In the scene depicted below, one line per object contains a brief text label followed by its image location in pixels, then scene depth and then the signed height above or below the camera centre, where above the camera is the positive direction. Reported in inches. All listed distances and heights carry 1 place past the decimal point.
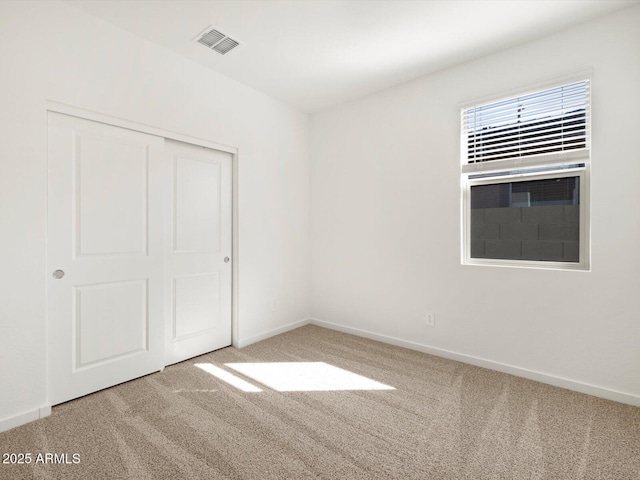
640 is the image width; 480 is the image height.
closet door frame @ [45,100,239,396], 86.8 +34.3
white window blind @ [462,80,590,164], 95.5 +37.8
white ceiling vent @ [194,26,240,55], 98.1 +63.8
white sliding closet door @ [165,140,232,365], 113.6 -6.2
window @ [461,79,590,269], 96.7 +20.1
